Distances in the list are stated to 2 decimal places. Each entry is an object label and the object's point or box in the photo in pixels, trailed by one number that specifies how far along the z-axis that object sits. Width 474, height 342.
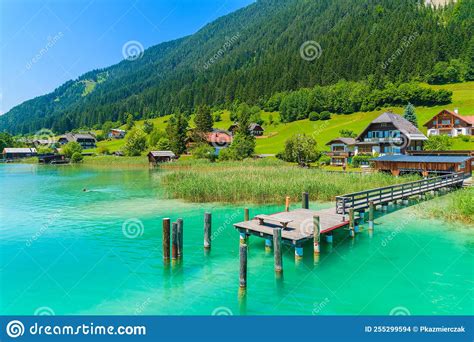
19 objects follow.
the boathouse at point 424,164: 44.84
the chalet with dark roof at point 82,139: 156.25
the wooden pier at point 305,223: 18.02
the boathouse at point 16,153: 137.06
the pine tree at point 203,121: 103.00
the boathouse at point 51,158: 115.80
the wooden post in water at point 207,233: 19.15
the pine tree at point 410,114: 89.43
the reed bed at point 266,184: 32.81
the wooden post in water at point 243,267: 13.84
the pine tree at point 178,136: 100.88
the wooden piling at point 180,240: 17.44
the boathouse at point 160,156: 92.56
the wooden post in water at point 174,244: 17.33
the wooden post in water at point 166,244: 16.91
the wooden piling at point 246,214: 21.78
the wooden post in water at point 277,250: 15.52
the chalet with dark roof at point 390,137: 68.12
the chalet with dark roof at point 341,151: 69.12
